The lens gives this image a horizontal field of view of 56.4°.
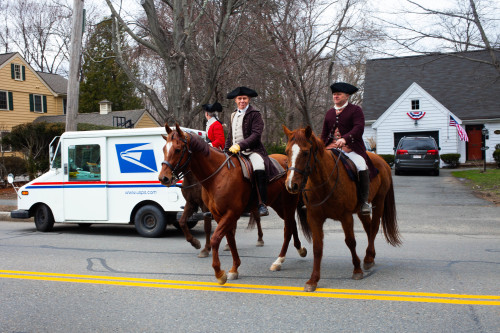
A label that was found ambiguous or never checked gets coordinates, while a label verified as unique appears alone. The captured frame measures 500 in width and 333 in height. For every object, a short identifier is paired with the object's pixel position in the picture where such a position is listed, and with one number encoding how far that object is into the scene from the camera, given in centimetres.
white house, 3055
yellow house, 3522
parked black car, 2356
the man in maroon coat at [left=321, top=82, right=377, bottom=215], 632
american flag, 2640
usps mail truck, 1025
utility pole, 1346
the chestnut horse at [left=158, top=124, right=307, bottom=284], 600
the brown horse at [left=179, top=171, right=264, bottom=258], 823
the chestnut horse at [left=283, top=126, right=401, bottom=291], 541
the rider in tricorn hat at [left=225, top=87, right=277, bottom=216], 674
